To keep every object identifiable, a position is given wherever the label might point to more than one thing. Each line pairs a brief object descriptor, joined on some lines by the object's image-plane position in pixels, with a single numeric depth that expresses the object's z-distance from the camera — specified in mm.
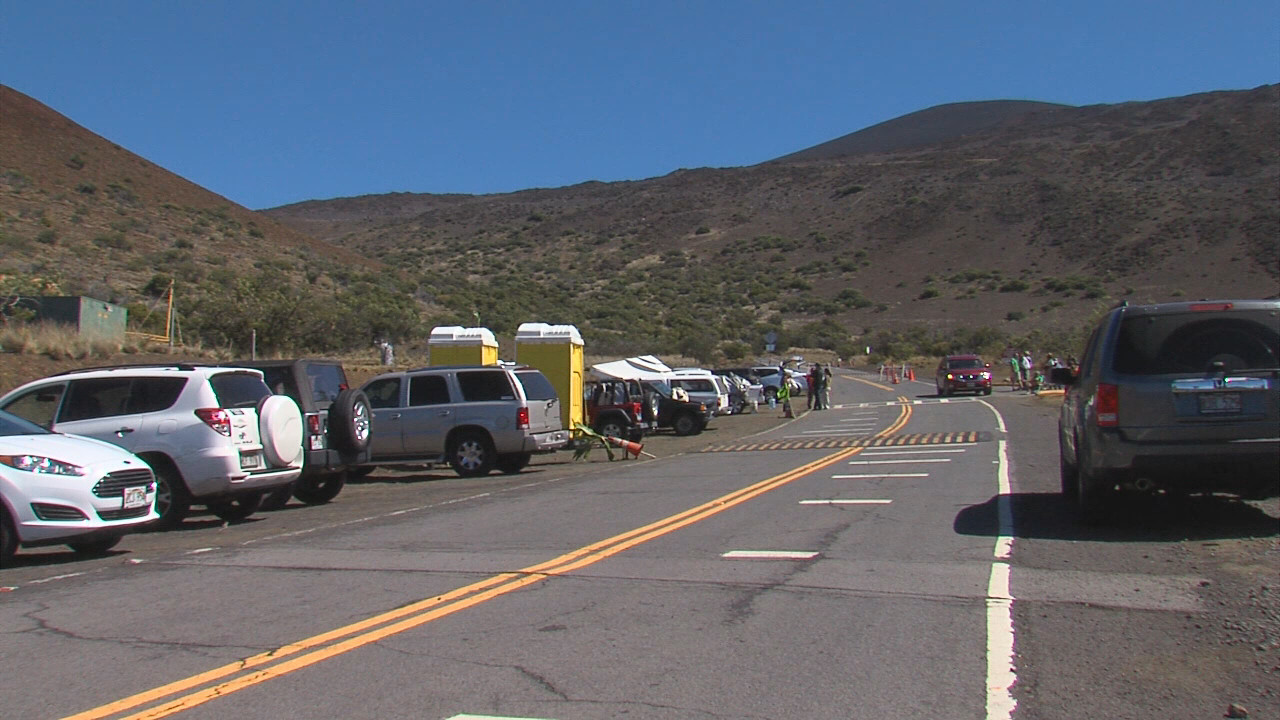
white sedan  9656
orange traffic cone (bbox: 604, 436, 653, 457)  21453
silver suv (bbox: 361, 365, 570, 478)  18922
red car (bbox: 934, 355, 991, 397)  43500
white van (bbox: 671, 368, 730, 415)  31150
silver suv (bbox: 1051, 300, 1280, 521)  9453
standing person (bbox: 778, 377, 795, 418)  34000
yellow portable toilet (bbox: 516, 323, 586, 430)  24297
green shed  27719
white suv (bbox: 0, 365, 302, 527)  12117
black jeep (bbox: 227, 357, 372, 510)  14305
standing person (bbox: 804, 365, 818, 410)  38094
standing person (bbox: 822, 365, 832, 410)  37875
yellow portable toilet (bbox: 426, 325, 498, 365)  25500
